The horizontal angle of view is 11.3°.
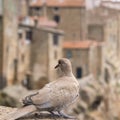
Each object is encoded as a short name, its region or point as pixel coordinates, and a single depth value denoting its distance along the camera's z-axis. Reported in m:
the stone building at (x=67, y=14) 48.25
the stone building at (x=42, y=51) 37.60
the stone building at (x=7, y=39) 32.91
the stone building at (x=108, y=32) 50.74
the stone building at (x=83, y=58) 44.31
